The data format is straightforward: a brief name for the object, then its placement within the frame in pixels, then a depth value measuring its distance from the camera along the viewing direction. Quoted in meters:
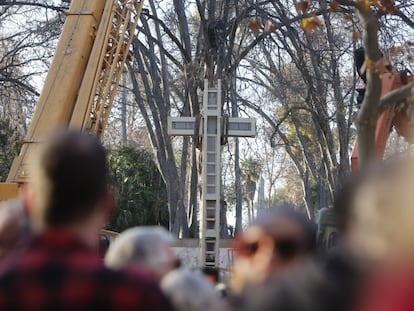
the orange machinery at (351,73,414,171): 13.35
